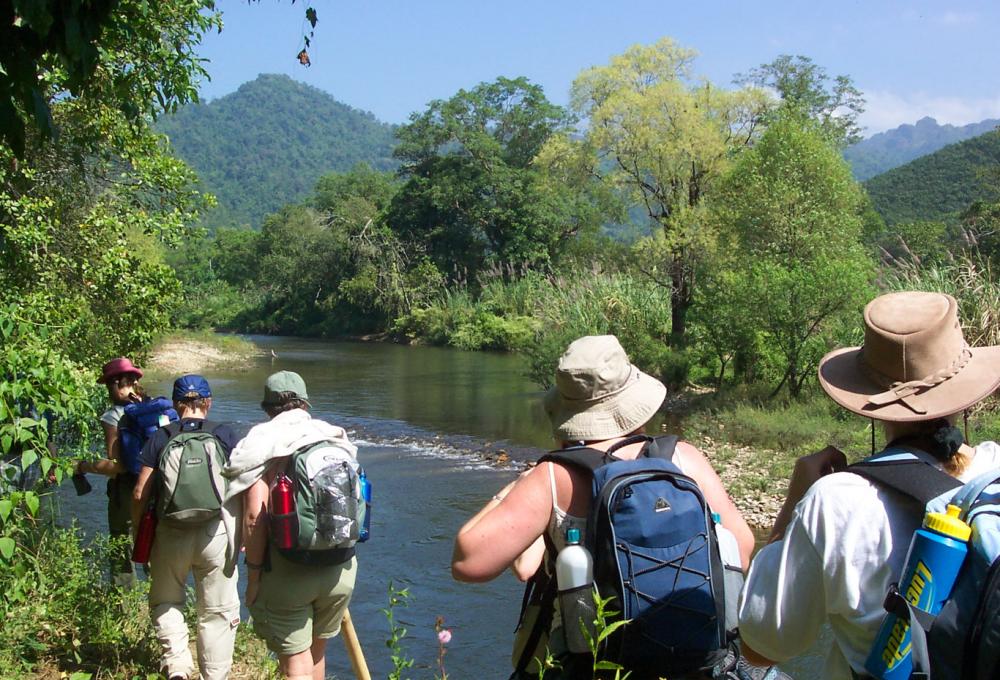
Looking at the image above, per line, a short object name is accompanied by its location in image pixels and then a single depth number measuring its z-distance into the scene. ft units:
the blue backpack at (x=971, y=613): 4.84
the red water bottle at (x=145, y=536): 14.06
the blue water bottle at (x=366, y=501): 12.73
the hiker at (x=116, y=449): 16.37
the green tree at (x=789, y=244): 51.67
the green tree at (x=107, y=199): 22.53
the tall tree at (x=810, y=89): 137.80
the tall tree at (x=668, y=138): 67.62
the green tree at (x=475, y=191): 146.82
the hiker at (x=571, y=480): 7.47
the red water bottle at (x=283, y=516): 11.94
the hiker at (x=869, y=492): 5.74
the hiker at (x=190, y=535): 13.83
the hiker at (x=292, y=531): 12.05
